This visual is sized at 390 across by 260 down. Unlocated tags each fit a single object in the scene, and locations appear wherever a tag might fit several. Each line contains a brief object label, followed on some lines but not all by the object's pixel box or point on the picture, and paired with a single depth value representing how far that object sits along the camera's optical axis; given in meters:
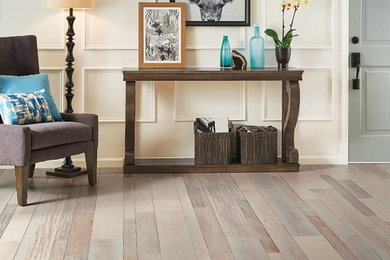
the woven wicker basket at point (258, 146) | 5.16
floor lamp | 4.89
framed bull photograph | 5.32
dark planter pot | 5.14
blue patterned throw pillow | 4.45
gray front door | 5.48
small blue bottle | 5.16
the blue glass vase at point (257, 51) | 5.20
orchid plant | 5.16
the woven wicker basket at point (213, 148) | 5.15
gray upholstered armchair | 4.11
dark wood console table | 4.95
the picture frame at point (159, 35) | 5.25
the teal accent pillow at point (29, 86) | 4.71
